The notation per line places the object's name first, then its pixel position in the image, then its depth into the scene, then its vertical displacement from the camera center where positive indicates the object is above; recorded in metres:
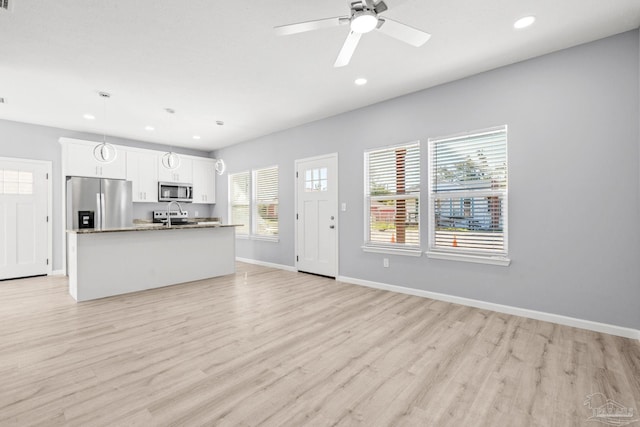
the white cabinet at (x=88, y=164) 5.54 +0.97
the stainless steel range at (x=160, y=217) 6.84 -0.09
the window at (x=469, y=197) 3.43 +0.19
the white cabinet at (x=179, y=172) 6.76 +0.96
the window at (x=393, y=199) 4.14 +0.21
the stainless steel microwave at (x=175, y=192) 6.70 +0.50
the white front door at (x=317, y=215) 5.08 -0.04
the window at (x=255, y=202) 6.28 +0.25
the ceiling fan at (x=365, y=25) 1.94 +1.31
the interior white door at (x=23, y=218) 5.07 -0.08
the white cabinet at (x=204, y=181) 7.39 +0.82
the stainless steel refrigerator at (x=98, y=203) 5.46 +0.19
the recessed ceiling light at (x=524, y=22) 2.54 +1.66
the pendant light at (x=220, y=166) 5.02 +0.80
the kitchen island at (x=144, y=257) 3.90 -0.66
